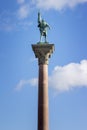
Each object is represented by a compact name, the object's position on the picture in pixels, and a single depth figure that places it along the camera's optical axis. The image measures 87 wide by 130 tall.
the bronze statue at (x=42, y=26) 40.19
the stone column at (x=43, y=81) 34.25
